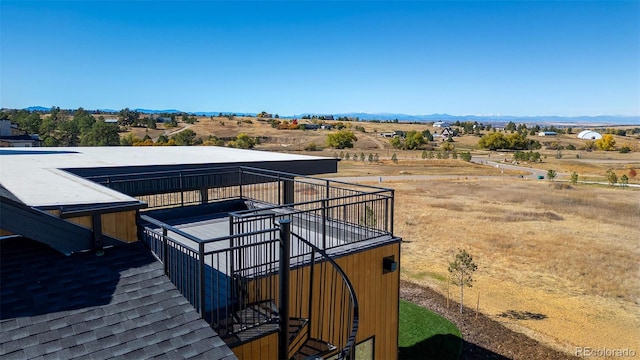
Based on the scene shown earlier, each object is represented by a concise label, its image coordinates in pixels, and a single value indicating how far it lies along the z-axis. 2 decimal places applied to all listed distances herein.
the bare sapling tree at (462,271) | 16.17
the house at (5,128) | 41.33
